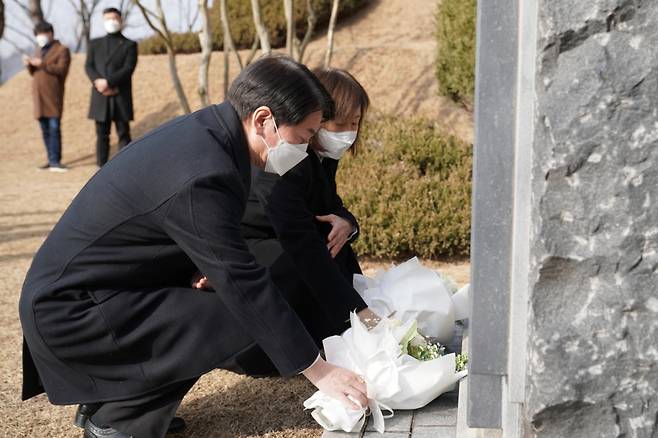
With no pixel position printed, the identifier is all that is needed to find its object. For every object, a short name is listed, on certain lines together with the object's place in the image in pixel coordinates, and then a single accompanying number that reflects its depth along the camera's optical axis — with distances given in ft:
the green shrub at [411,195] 18.67
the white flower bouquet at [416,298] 11.25
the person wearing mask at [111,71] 32.99
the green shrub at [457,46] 35.37
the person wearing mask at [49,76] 35.55
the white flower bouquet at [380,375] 8.64
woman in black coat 10.45
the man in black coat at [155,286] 8.07
